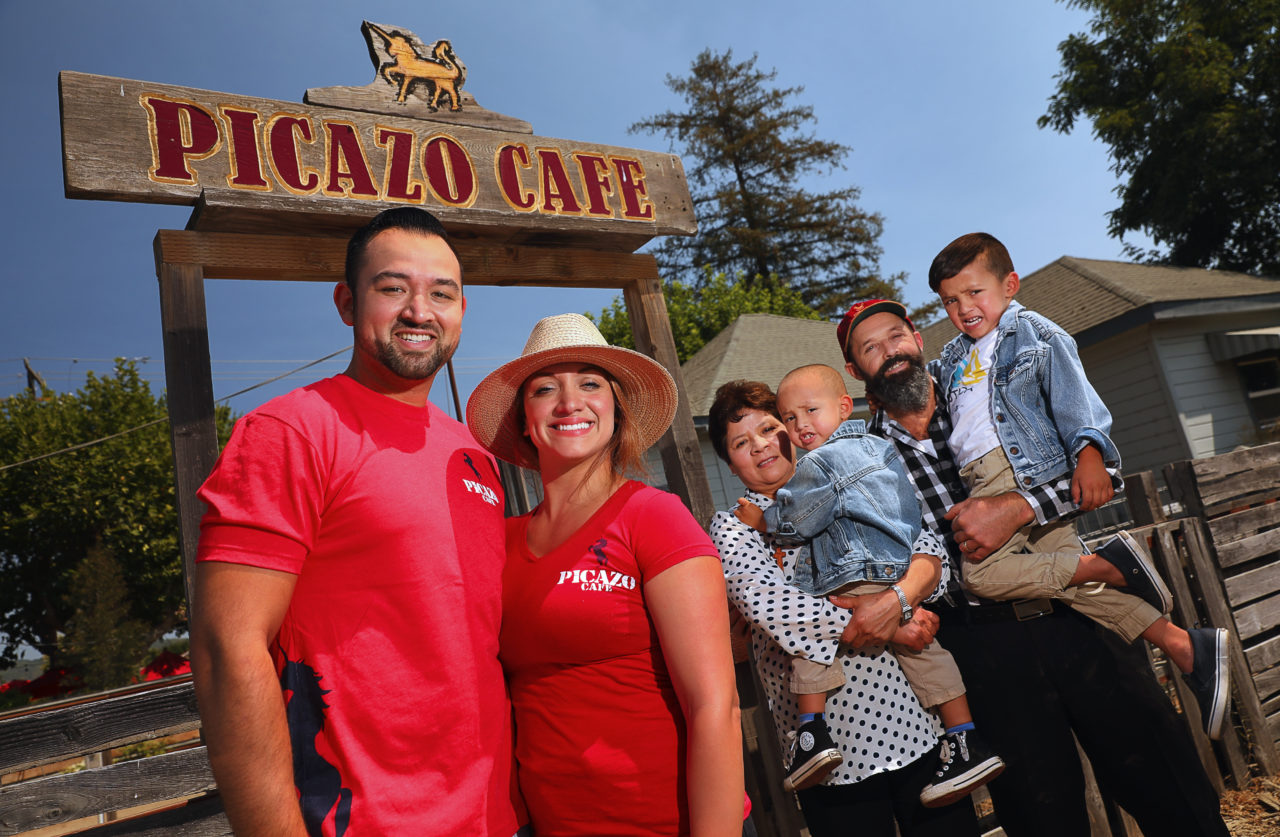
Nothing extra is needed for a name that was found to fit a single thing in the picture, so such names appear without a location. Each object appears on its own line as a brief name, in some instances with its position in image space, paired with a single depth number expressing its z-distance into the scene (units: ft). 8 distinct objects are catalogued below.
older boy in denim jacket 9.21
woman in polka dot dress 8.36
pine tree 112.78
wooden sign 9.96
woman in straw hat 6.21
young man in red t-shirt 5.24
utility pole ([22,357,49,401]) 131.77
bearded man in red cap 8.91
